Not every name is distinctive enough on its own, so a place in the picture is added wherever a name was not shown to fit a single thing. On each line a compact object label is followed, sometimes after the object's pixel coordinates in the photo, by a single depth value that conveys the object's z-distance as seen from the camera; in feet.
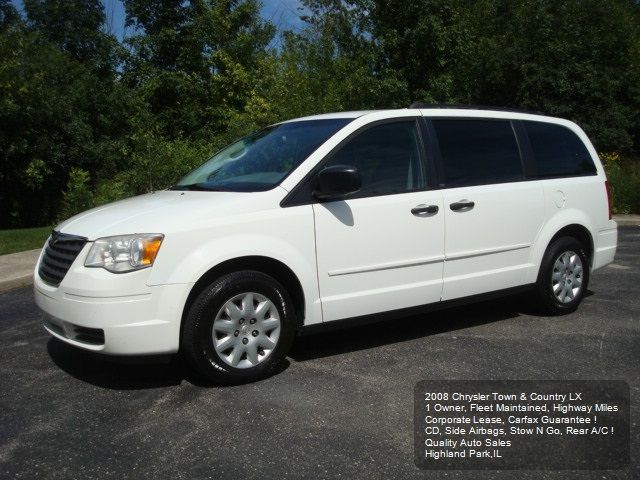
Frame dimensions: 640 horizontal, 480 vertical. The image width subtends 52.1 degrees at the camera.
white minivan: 12.96
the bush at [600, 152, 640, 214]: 51.67
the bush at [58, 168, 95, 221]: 39.60
